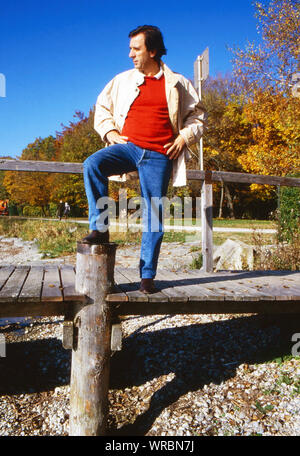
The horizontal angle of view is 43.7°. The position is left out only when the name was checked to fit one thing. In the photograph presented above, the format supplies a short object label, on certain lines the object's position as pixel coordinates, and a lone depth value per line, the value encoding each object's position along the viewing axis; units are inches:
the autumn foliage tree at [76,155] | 904.3
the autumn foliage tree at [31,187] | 1005.2
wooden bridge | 101.3
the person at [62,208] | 1048.8
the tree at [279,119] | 470.3
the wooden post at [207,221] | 153.9
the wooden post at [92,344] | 100.7
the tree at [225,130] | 898.1
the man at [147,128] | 104.4
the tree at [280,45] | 473.4
